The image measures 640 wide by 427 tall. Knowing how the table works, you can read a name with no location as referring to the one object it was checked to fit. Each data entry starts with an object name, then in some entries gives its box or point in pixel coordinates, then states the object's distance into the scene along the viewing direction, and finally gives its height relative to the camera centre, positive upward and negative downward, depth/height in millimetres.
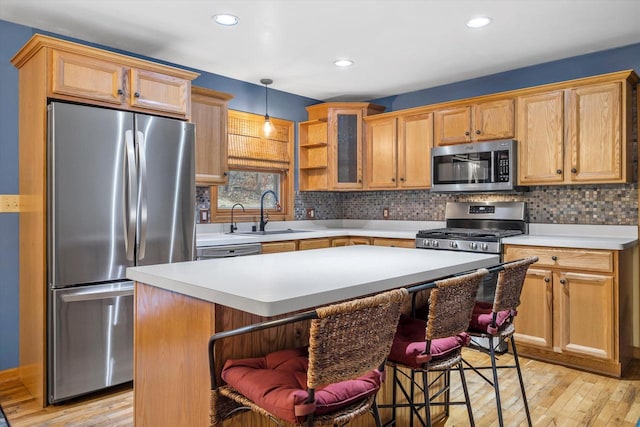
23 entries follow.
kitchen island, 1427 -324
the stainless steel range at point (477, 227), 3596 -174
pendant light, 4094 +1051
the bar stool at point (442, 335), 1596 -466
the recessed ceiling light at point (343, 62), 3808 +1241
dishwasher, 3344 -316
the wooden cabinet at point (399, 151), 4371 +580
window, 4379 +402
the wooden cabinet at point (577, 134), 3258 +557
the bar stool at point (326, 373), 1196 -491
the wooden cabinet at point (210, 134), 3721 +630
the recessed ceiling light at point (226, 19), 2908 +1238
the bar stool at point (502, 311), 1910 -467
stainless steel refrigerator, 2621 -125
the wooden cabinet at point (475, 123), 3797 +751
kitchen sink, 4165 -223
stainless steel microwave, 3758 +363
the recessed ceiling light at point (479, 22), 2973 +1239
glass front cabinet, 4797 +702
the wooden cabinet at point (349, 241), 4401 -313
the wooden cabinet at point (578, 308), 3059 -706
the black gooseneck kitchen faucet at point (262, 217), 4414 -77
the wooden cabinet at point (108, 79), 2650 +833
